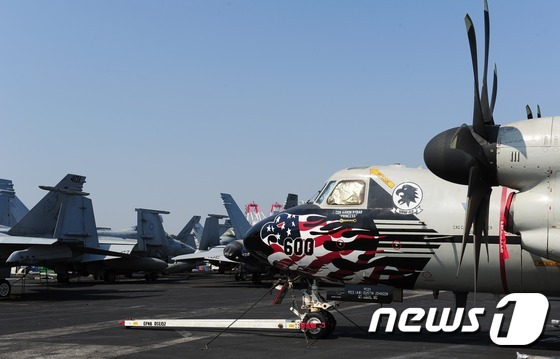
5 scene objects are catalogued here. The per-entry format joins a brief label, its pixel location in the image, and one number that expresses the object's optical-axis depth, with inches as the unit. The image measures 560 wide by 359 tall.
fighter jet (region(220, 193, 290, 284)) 1870.1
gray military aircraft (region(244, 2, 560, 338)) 532.1
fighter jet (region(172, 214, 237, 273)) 2370.8
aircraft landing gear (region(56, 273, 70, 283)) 2194.9
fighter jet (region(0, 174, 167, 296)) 1433.3
